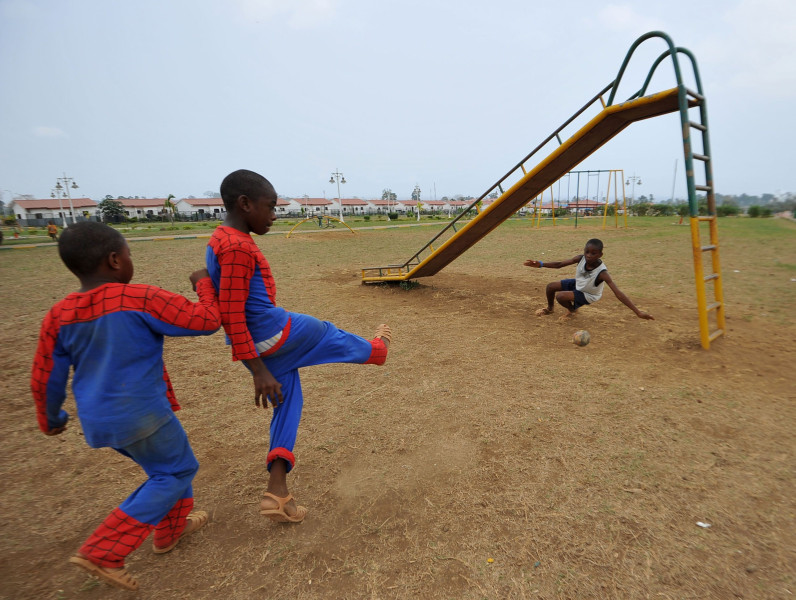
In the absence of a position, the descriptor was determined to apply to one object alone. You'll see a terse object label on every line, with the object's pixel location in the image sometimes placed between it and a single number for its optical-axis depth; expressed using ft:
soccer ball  15.44
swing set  67.63
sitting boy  16.66
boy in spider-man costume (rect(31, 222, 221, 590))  5.39
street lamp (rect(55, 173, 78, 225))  156.60
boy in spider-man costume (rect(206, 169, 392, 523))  6.19
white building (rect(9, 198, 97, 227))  225.97
